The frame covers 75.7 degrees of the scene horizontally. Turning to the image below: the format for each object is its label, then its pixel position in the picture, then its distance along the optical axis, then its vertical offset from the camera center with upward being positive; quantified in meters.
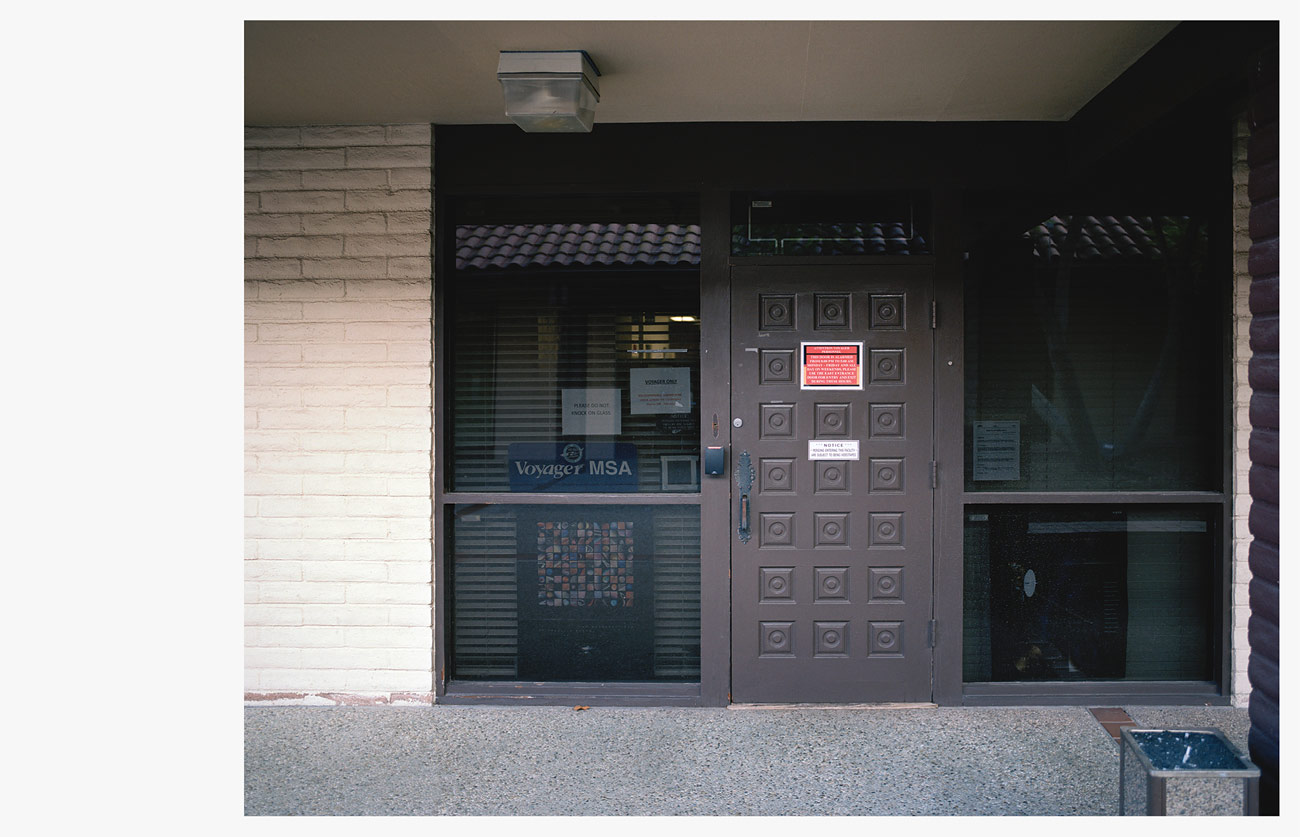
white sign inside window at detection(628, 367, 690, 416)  4.05 +0.07
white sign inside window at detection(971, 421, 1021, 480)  4.03 -0.21
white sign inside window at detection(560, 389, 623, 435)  4.07 -0.02
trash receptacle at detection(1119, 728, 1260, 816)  2.16 -0.98
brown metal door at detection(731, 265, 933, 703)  3.96 -0.38
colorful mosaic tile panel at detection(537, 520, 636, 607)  4.11 -0.76
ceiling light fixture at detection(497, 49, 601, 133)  3.04 +1.18
